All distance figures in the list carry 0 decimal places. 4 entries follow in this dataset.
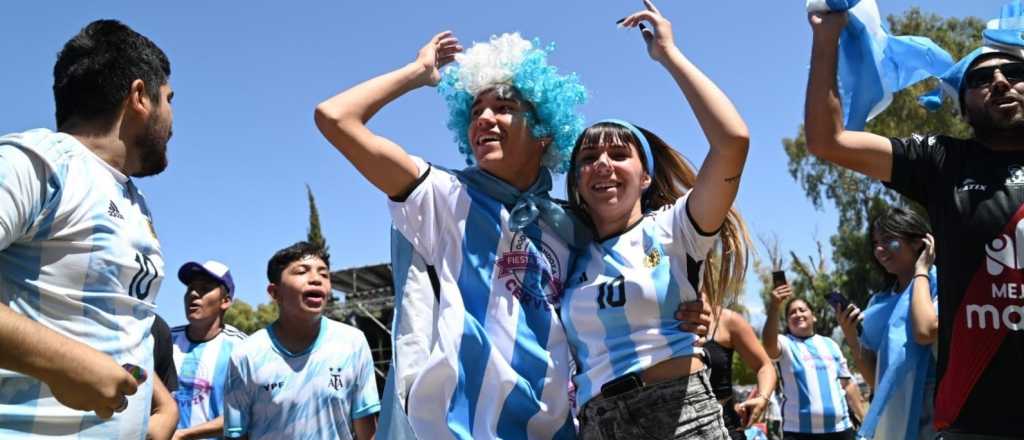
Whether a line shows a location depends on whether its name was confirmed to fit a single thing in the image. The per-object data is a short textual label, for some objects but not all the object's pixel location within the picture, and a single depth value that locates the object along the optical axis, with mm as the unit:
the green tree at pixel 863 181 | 27594
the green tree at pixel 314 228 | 47469
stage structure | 26922
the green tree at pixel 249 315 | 46875
